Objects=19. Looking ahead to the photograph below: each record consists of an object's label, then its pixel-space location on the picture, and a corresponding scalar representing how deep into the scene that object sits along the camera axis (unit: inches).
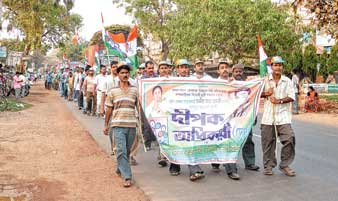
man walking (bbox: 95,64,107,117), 553.6
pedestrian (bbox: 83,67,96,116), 641.0
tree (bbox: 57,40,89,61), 3547.7
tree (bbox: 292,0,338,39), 625.6
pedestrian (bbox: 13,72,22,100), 890.1
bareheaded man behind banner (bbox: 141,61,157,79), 346.0
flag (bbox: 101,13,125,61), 459.9
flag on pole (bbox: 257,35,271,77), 305.2
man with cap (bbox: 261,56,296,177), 270.5
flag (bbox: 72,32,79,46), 1493.7
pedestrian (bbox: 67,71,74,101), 968.8
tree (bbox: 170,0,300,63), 943.0
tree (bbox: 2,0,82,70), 1043.1
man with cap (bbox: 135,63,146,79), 401.8
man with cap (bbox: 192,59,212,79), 281.1
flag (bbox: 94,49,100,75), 732.8
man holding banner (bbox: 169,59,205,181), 262.3
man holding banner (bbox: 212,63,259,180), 287.2
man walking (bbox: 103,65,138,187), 257.6
